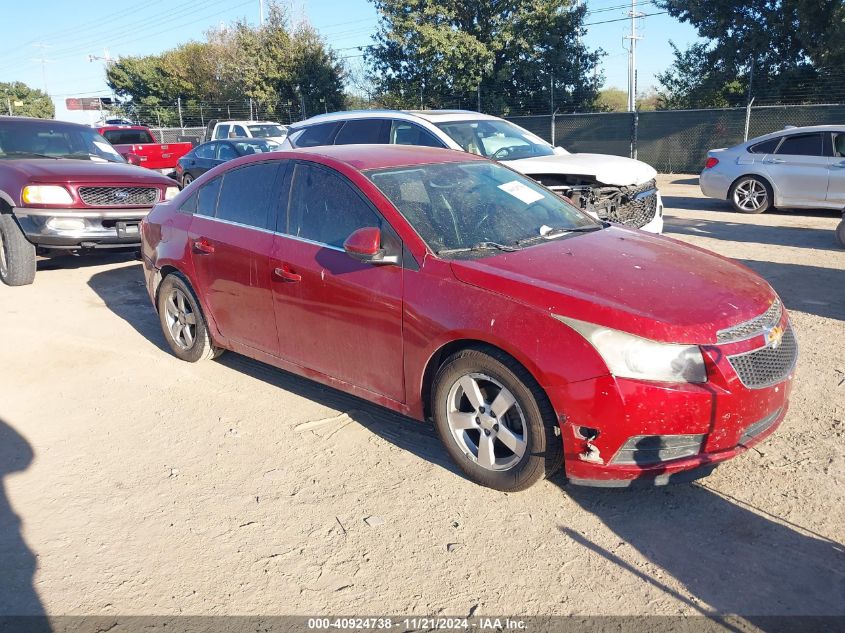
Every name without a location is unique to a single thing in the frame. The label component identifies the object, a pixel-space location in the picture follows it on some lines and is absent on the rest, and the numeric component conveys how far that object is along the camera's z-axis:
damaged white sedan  7.98
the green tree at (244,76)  36.19
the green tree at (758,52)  21.55
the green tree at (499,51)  28.28
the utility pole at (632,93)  28.18
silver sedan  11.45
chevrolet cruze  3.18
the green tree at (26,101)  65.00
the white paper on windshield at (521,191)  4.63
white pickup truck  21.16
